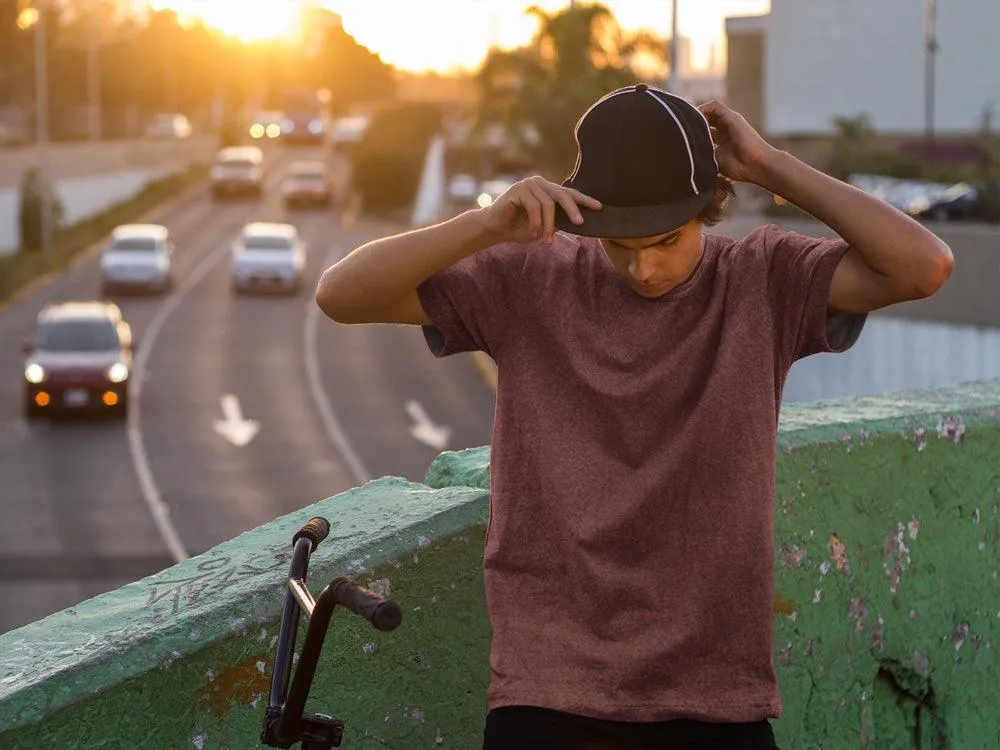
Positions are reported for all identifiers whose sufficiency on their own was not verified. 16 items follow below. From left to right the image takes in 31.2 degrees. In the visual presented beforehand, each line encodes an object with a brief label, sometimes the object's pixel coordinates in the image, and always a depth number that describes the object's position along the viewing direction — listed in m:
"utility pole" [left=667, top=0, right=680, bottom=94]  35.59
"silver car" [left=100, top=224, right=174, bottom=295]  49.16
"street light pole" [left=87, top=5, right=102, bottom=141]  77.62
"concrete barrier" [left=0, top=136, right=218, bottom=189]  58.53
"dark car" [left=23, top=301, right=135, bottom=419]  32.12
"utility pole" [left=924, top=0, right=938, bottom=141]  58.72
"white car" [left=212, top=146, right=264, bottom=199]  74.25
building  60.09
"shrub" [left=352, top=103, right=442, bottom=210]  76.56
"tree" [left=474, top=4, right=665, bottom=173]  46.88
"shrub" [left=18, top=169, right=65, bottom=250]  58.12
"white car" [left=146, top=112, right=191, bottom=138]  106.38
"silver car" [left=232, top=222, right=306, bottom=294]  49.53
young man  3.11
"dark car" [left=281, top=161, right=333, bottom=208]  71.19
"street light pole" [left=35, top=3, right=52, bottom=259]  54.78
